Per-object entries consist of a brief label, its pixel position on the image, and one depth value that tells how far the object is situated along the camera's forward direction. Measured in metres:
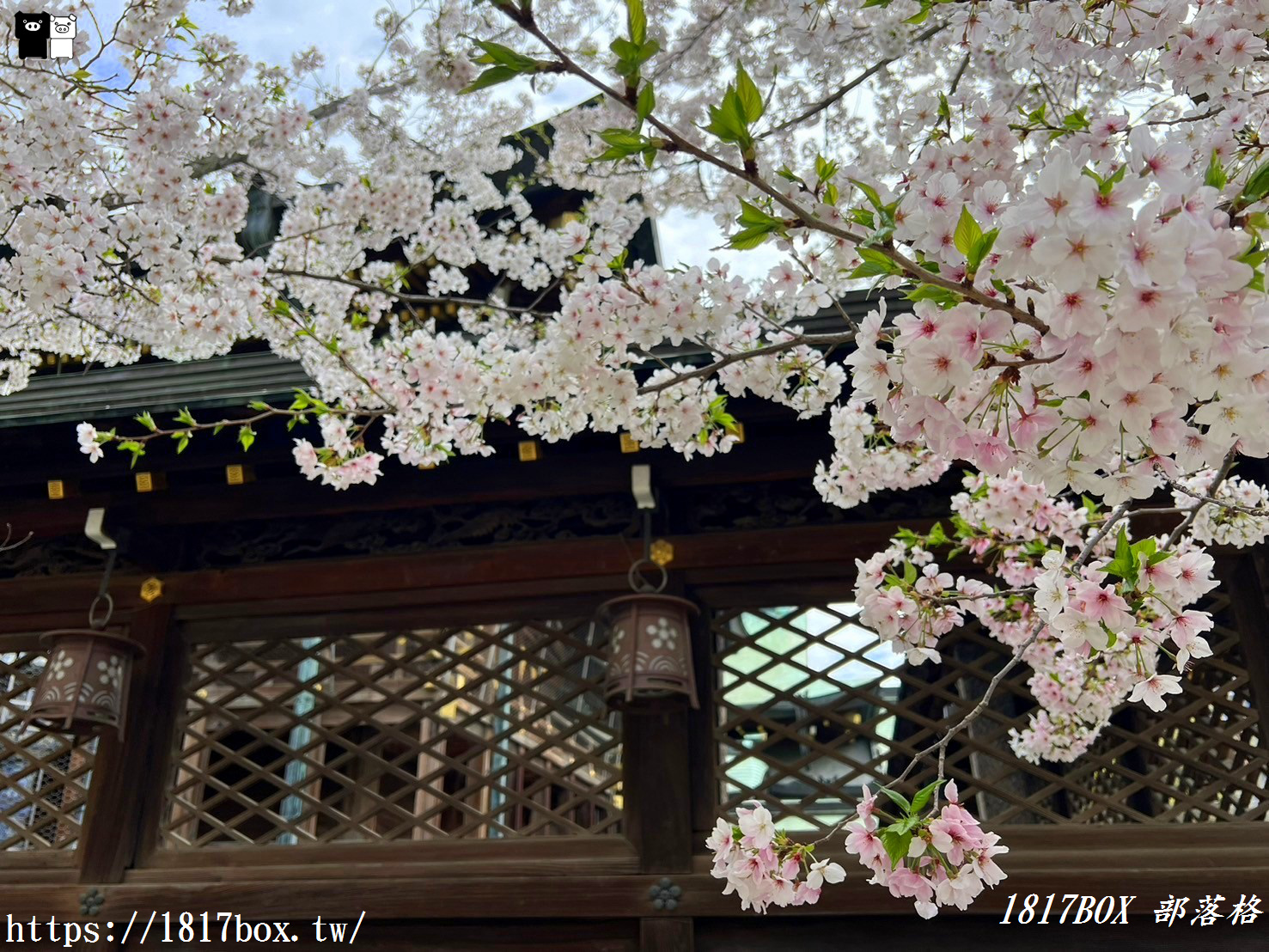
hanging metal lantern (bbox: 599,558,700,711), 3.50
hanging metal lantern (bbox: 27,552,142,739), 3.77
